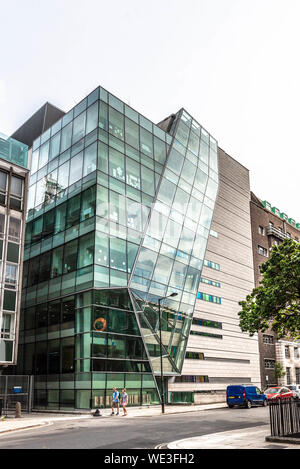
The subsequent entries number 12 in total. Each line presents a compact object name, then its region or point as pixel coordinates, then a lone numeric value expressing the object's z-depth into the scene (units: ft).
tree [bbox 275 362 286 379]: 175.32
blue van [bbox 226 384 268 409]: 100.48
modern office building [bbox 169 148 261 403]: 132.26
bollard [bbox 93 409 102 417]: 85.20
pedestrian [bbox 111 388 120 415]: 86.94
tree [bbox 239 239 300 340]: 68.85
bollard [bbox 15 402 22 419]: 84.02
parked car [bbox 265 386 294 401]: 112.88
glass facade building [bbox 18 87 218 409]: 100.68
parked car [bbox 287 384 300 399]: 130.08
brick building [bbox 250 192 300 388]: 173.58
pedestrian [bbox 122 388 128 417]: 86.26
